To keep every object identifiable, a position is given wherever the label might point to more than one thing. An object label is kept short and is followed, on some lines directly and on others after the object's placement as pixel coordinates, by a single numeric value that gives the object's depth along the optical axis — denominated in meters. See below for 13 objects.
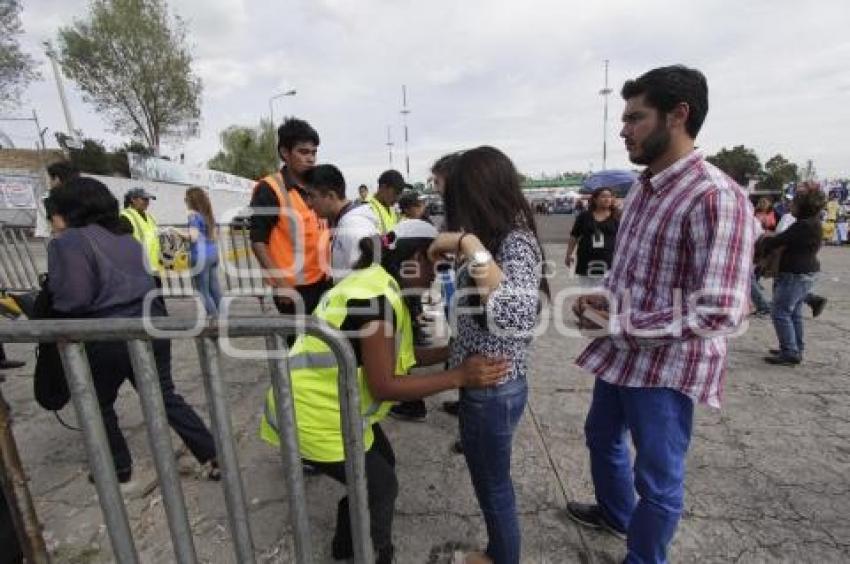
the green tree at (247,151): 47.94
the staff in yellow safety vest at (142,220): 4.73
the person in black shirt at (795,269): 4.21
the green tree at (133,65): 24.59
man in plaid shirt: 1.54
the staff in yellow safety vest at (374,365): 1.52
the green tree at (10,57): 20.78
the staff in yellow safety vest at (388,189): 4.79
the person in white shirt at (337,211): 2.79
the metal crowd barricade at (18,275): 6.32
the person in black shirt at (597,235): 4.64
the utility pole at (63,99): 20.91
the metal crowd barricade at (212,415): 1.22
